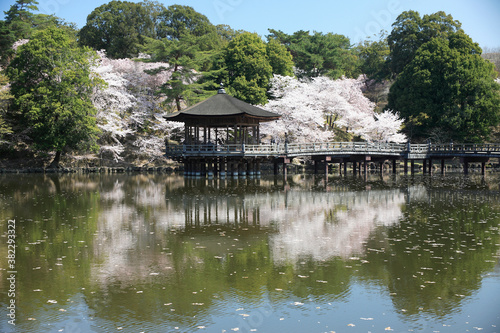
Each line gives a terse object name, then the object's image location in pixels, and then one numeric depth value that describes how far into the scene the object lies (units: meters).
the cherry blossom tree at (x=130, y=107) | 50.25
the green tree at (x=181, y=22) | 71.19
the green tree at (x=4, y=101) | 44.40
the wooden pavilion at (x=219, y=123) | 39.31
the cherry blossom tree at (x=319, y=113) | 51.34
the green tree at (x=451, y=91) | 52.41
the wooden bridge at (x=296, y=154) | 39.50
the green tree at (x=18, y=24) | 53.81
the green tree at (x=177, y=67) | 50.12
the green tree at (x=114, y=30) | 63.12
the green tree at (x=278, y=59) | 57.25
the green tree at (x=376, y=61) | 68.15
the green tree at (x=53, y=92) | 43.09
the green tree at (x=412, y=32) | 59.47
